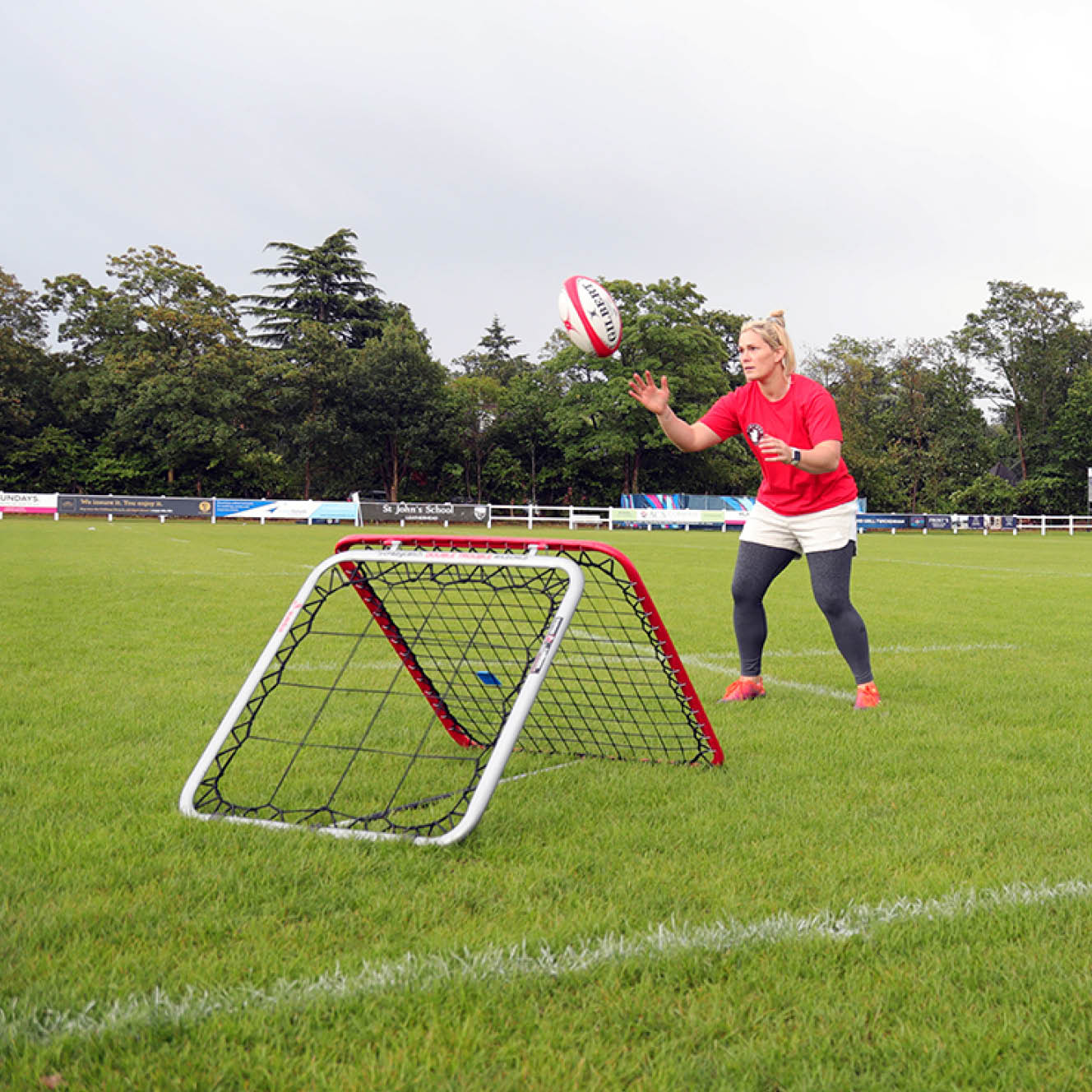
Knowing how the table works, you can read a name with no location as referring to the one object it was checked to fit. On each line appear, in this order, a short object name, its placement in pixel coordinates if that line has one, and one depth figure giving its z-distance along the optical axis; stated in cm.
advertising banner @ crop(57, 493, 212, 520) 3728
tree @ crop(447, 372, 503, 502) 5250
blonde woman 473
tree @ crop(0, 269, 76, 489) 4591
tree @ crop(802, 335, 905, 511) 5750
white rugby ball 569
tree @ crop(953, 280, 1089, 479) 6272
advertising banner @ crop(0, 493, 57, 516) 3666
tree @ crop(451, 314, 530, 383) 7144
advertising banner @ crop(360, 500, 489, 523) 3972
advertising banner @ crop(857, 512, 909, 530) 4434
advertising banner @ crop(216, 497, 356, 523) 3959
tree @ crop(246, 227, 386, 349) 5438
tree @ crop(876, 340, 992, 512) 5962
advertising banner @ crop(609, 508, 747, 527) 4312
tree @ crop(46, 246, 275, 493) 4569
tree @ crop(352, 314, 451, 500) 4888
